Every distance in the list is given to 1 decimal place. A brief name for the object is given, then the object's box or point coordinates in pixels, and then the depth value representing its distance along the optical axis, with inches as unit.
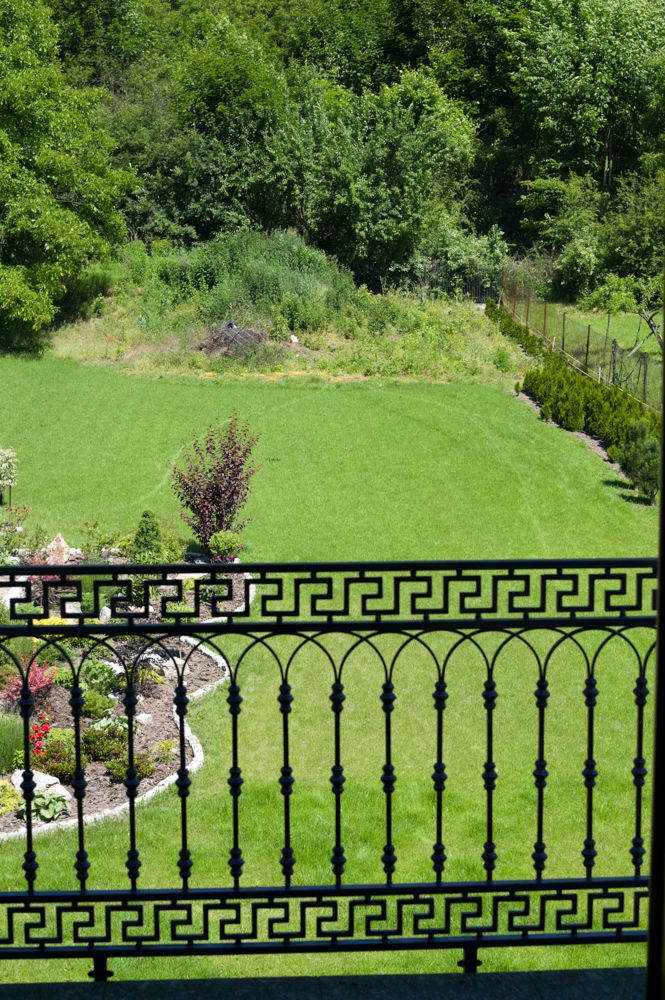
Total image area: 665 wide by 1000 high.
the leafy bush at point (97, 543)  461.4
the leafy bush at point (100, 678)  337.1
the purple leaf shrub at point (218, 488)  474.9
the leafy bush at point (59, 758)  290.8
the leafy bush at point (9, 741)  296.4
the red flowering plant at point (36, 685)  321.1
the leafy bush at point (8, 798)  283.4
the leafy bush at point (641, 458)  597.3
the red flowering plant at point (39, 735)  300.1
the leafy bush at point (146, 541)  431.5
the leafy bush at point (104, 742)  303.6
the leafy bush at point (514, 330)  899.4
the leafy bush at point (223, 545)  470.9
